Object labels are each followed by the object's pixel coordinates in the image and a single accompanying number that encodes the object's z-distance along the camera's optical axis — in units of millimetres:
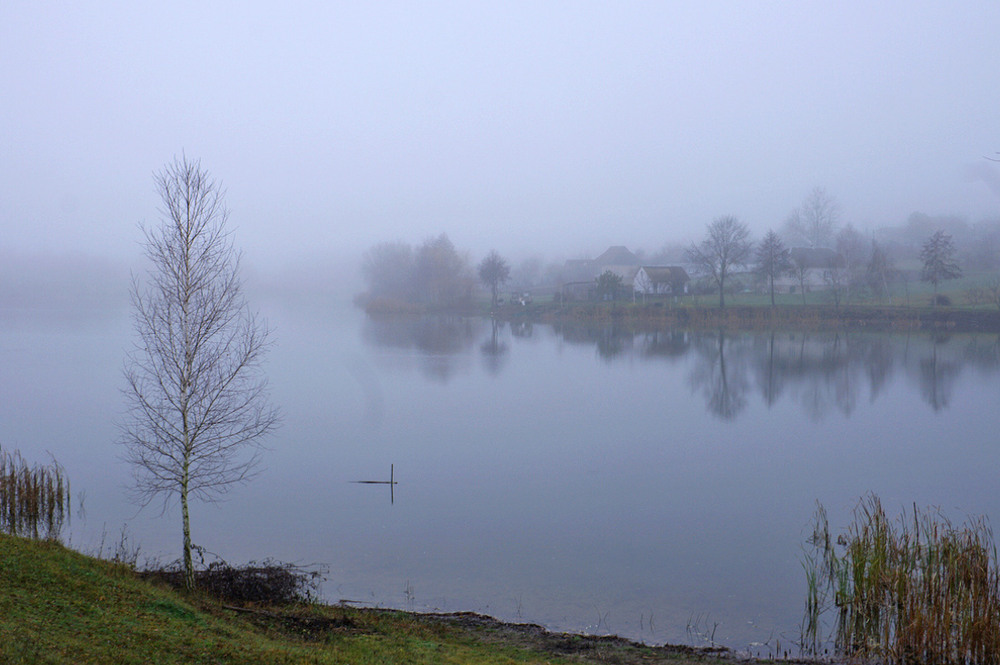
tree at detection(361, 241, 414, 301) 104519
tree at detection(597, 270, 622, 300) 82725
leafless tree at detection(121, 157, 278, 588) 11719
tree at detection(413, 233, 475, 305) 97688
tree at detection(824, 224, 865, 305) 72688
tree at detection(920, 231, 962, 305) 67125
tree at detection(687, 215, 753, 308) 73000
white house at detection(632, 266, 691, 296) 83312
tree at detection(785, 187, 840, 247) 99250
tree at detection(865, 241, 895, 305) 71875
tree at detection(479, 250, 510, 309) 94375
